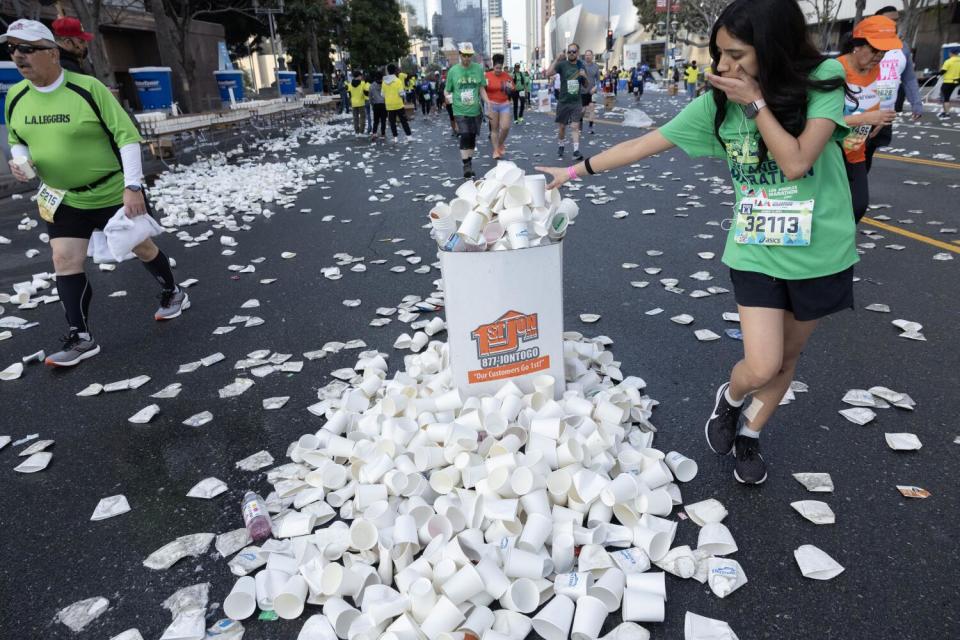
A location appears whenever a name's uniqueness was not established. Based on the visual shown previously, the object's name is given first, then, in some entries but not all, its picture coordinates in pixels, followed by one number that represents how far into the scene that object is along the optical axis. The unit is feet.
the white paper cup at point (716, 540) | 7.52
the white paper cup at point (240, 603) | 6.97
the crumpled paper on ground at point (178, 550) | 7.86
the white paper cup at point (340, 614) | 6.66
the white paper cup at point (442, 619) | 6.43
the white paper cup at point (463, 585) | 6.76
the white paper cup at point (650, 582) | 6.89
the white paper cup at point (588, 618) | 6.43
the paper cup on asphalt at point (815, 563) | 7.13
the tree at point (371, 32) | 153.48
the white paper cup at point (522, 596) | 6.77
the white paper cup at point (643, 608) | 6.62
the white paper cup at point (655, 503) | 8.05
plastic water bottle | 8.13
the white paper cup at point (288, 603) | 6.95
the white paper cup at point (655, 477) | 8.55
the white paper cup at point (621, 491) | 7.95
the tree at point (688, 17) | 158.85
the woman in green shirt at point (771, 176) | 6.61
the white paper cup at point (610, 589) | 6.81
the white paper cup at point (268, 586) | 7.11
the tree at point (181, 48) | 74.64
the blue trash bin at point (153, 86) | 57.77
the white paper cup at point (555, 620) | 6.48
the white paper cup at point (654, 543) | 7.45
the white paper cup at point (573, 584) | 6.91
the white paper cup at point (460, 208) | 9.44
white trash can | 9.16
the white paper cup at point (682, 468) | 8.84
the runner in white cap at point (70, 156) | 12.69
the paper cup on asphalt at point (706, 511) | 8.02
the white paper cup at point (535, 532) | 7.41
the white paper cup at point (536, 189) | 9.27
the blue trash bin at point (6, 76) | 36.35
